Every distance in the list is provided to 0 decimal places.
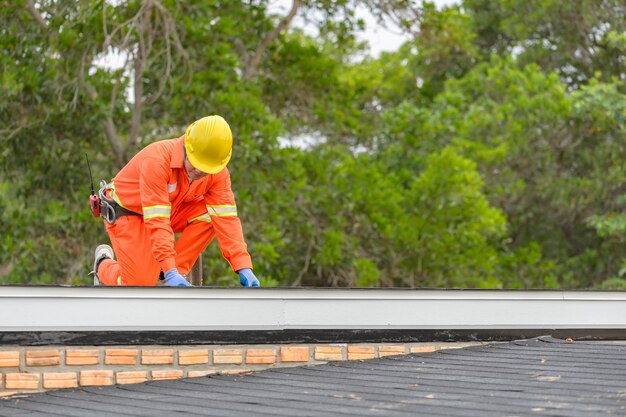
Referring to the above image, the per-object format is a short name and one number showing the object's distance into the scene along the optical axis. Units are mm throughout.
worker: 10342
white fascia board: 8190
